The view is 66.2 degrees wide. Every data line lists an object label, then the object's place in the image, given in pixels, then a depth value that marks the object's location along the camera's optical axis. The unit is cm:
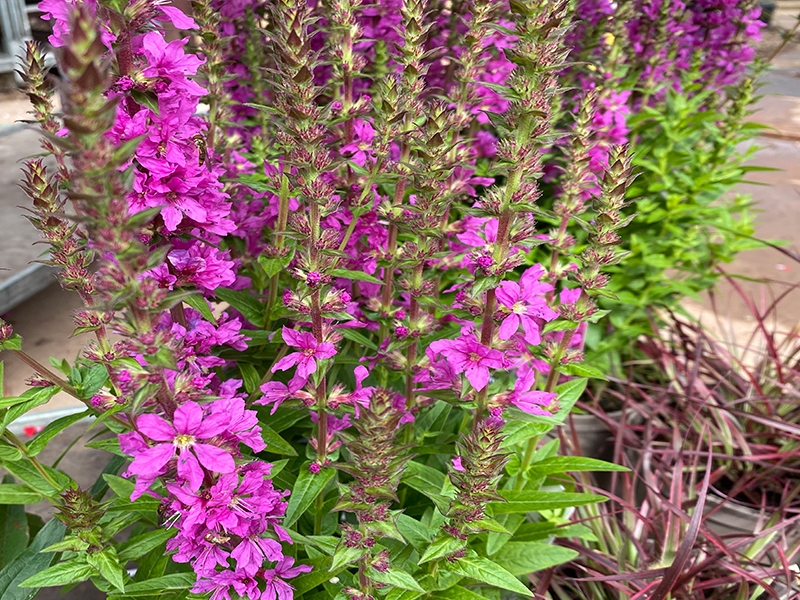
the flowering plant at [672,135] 36
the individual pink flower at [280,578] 16
